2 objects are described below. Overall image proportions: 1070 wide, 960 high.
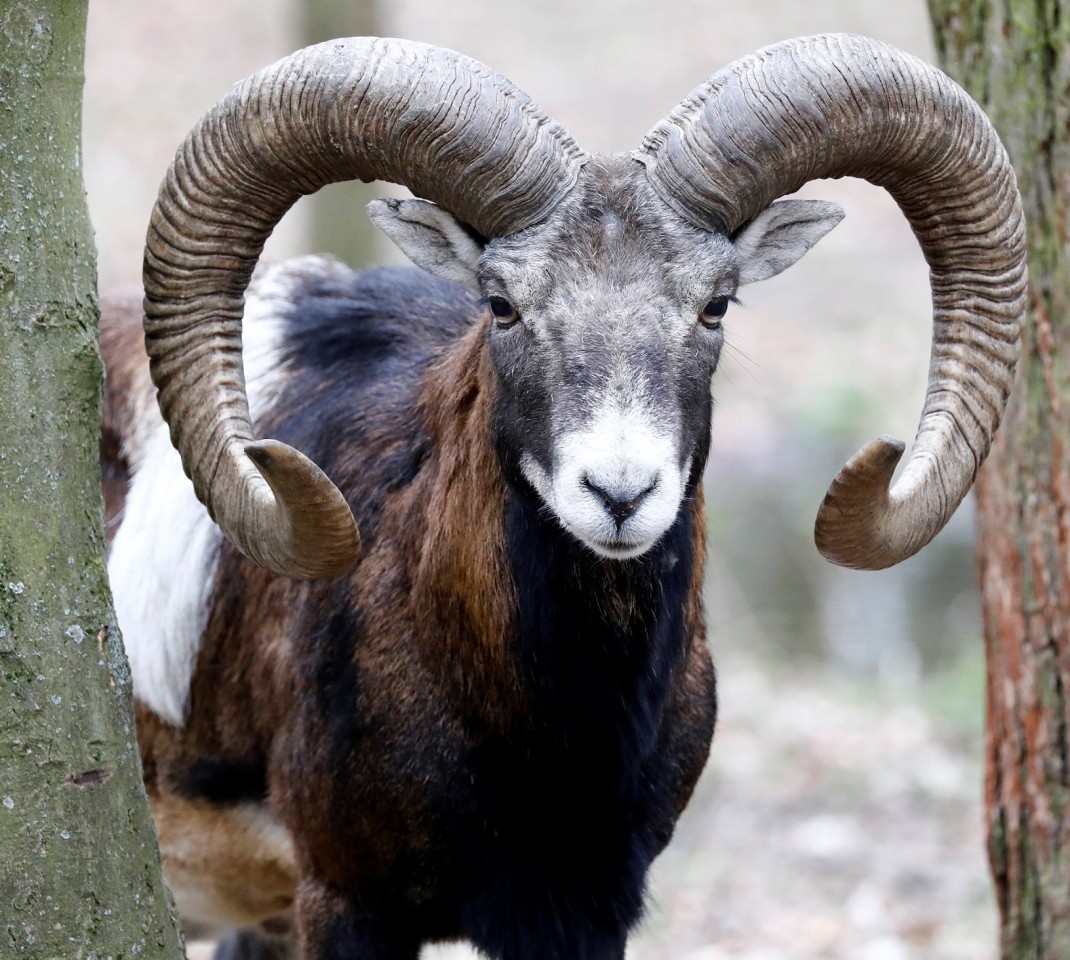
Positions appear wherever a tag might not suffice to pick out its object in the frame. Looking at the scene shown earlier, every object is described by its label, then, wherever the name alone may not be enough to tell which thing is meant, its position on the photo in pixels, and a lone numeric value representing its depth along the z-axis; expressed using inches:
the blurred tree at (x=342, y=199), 931.3
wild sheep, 377.4
